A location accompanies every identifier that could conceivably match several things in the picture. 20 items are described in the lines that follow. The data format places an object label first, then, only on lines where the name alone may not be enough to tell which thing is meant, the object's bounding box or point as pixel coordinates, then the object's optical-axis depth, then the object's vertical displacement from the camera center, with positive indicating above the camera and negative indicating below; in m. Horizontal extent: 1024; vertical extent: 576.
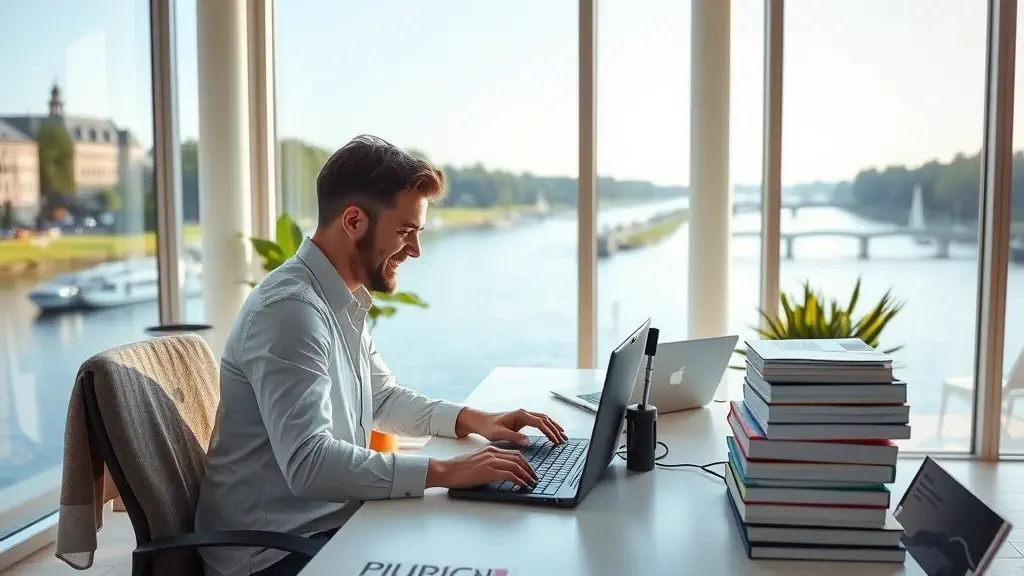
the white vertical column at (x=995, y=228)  3.64 -0.06
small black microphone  1.67 -0.45
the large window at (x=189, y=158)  3.90 +0.29
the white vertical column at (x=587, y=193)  3.82 +0.12
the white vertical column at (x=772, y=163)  3.71 +0.25
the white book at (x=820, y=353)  1.24 -0.22
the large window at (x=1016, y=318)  3.72 -0.48
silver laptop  2.06 -0.41
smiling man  1.49 -0.35
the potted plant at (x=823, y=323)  3.28 -0.43
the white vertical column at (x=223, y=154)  3.86 +0.31
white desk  1.22 -0.52
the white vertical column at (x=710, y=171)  3.70 +0.21
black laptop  1.44 -0.48
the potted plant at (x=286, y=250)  3.72 -0.14
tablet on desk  1.15 -0.48
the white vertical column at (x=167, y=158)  3.79 +0.29
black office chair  1.43 -0.44
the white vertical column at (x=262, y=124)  4.03 +0.47
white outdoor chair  3.84 -0.81
